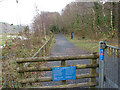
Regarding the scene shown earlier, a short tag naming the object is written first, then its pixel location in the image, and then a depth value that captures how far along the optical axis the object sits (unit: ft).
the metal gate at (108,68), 9.71
